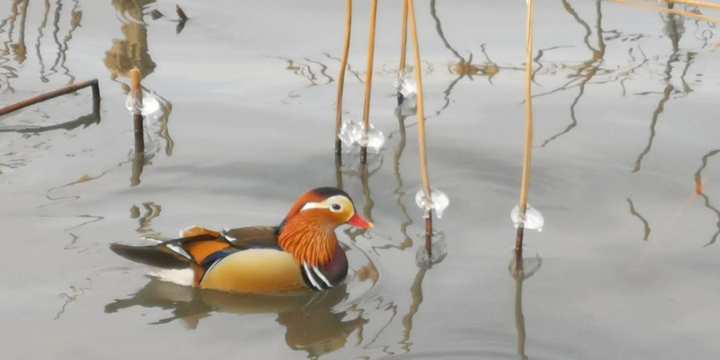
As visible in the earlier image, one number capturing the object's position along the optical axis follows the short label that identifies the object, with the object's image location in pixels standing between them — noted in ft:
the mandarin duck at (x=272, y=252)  43.11
